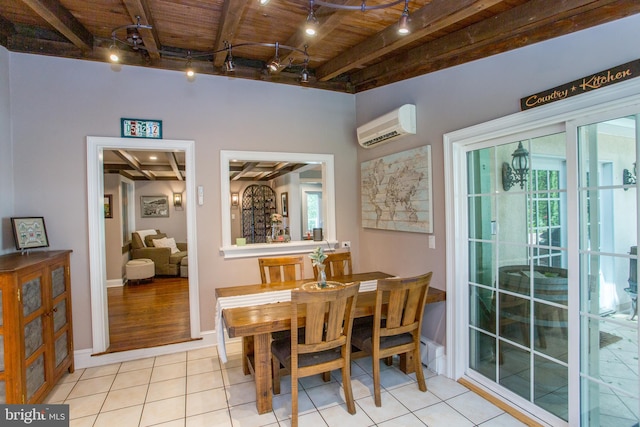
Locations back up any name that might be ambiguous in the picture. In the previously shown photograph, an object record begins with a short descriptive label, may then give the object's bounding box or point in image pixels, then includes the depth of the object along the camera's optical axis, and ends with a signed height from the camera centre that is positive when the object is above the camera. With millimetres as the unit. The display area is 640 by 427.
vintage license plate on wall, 3146 +867
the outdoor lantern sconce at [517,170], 2285 +269
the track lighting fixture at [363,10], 1824 +1179
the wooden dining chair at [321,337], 2092 -859
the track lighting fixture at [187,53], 2500 +1376
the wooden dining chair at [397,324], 2336 -861
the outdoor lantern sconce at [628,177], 1718 +147
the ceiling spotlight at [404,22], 1966 +1154
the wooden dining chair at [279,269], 3273 -569
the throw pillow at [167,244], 7453 -634
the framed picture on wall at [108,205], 6086 +237
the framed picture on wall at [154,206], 8436 +270
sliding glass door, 1785 -404
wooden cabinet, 2006 -737
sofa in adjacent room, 6980 -820
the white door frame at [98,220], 3055 -19
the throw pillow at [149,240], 7484 -536
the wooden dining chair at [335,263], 3525 -562
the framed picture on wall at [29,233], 2631 -107
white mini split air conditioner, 3006 +826
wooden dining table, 2160 -747
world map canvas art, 2939 +188
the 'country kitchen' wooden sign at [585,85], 1646 +676
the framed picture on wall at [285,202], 8086 +276
